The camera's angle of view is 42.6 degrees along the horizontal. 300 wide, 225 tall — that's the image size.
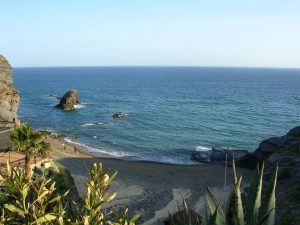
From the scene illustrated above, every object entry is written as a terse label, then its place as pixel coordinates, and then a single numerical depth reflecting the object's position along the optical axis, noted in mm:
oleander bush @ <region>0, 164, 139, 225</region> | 4938
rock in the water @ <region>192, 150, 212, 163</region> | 51181
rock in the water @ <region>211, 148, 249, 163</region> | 51156
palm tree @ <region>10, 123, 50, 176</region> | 26062
